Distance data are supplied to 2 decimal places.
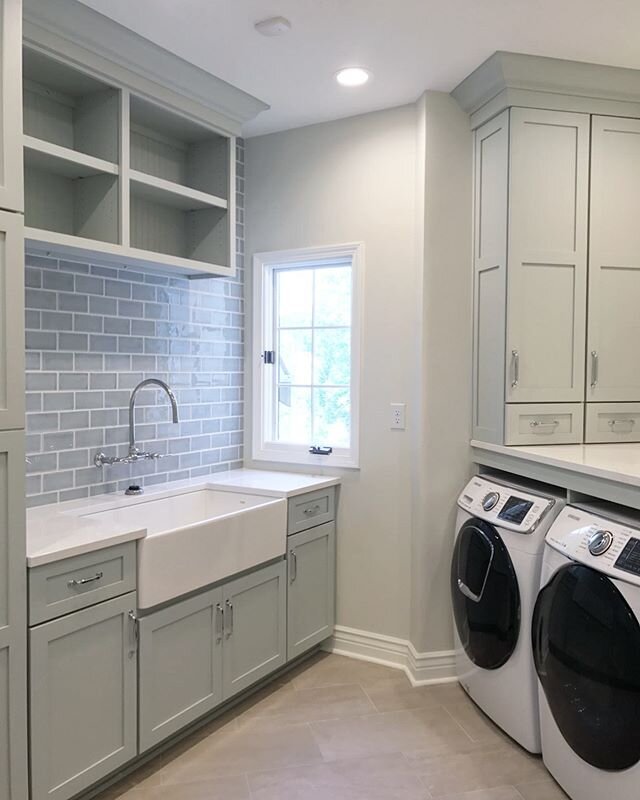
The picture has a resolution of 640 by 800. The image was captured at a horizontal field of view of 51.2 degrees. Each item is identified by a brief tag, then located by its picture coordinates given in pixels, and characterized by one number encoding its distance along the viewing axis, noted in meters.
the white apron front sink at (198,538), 2.26
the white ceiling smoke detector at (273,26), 2.33
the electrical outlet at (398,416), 3.14
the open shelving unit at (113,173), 2.36
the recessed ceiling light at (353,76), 2.73
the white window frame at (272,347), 3.27
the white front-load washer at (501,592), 2.39
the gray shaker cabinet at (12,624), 1.80
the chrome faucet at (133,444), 2.74
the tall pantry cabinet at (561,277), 2.73
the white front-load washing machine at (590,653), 1.85
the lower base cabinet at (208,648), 2.29
